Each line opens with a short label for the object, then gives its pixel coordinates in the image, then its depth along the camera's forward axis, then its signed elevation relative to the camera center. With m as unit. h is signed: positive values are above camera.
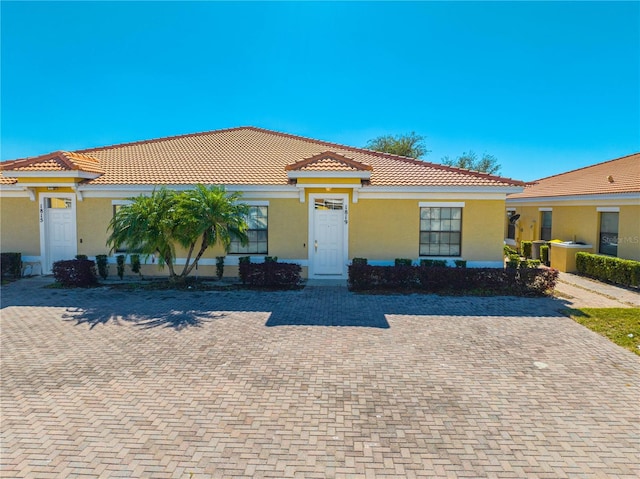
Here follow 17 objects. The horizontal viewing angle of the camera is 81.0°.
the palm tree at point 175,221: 11.25 +0.15
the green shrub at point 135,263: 13.11 -1.31
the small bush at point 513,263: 11.88 -1.07
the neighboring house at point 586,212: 14.49 +0.83
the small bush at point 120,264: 13.28 -1.35
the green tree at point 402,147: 40.22 +8.90
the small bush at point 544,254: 18.11 -1.17
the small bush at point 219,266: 13.24 -1.39
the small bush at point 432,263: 11.99 -1.12
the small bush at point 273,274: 11.97 -1.50
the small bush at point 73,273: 12.04 -1.53
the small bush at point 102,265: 13.23 -1.39
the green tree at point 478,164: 45.41 +7.91
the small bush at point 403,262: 12.41 -1.11
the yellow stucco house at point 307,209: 12.84 +0.64
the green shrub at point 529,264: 11.74 -1.08
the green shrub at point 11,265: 13.45 -1.45
